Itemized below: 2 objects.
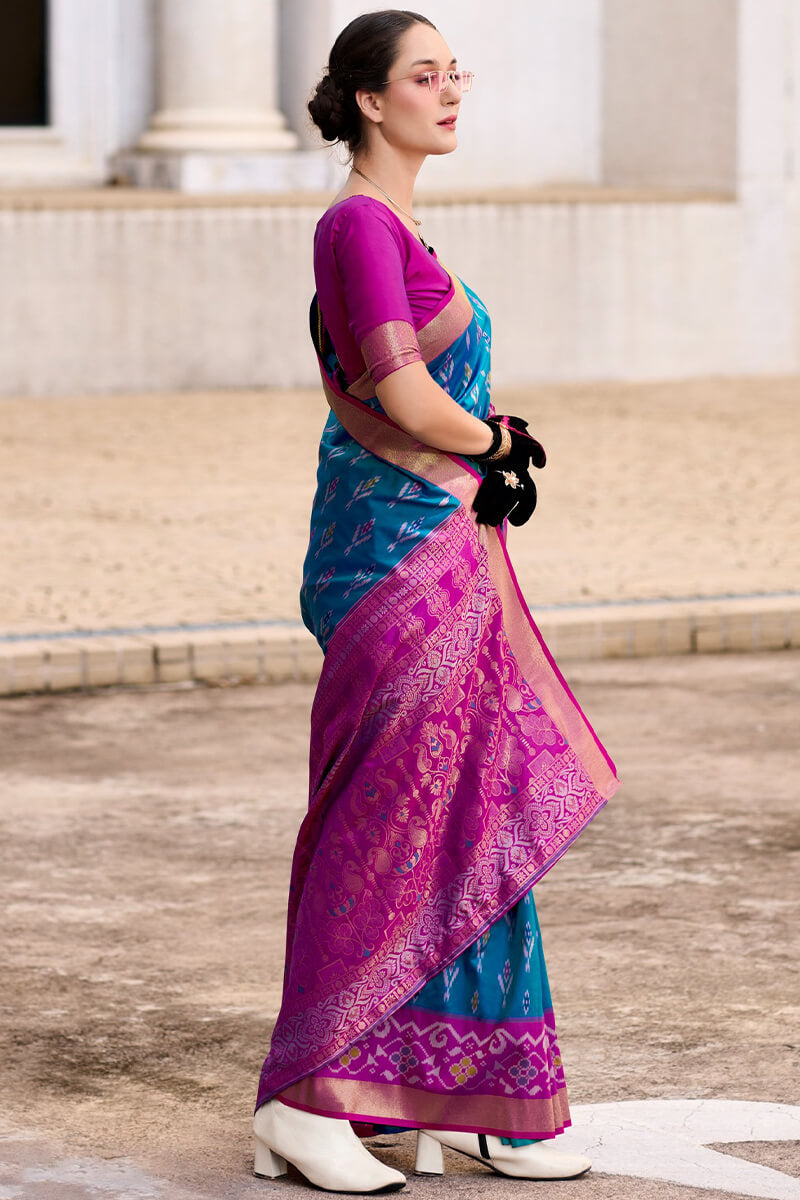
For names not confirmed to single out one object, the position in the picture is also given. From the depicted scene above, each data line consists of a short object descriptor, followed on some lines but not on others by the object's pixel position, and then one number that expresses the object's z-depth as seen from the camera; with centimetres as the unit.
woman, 677
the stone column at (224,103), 3316
